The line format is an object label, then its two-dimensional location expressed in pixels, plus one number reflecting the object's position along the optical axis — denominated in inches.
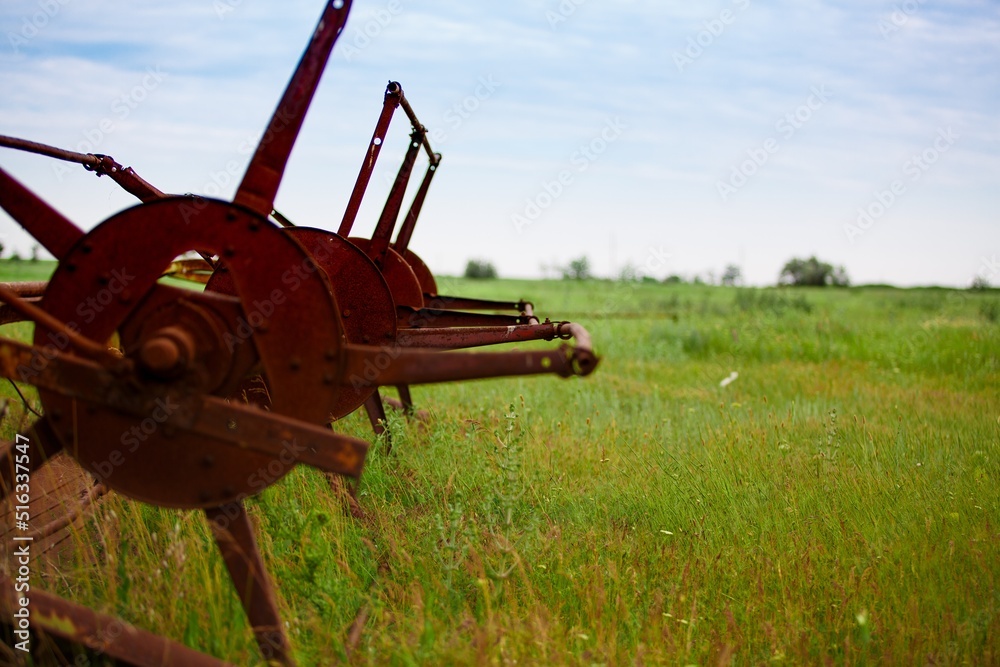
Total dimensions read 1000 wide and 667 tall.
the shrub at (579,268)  1498.5
